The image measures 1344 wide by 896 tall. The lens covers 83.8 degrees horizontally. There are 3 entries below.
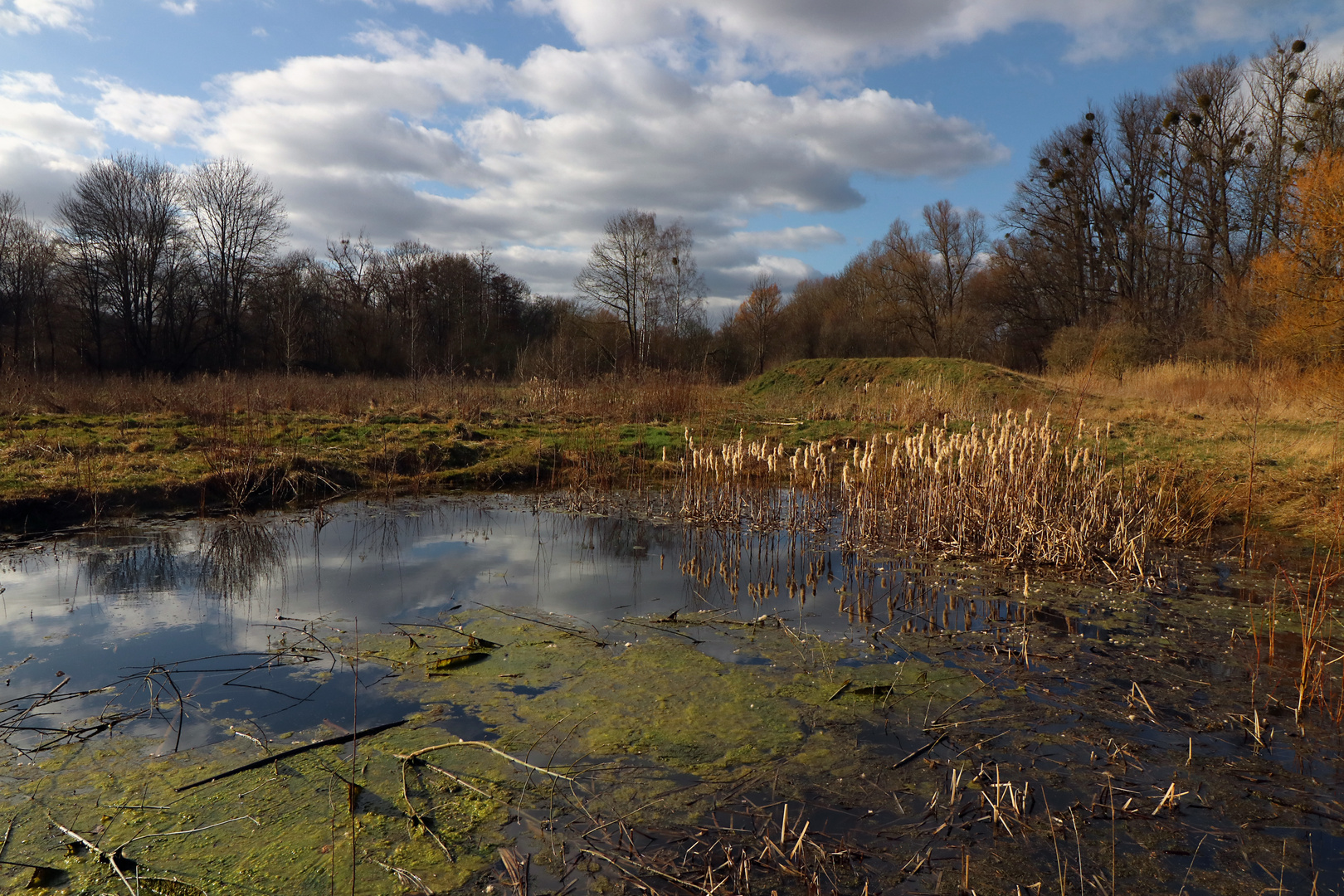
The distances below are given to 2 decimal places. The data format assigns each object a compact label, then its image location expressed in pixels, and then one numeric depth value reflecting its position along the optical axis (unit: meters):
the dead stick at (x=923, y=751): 3.29
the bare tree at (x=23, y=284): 27.62
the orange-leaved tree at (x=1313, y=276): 15.70
